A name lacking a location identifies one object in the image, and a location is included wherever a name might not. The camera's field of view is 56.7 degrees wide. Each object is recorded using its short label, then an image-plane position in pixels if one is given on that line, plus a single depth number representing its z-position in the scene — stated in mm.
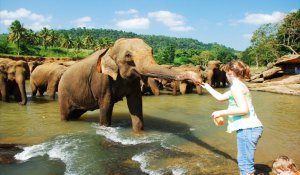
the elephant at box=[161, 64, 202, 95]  15555
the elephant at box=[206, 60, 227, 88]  20608
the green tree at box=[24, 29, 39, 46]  61148
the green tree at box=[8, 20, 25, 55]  57439
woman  3238
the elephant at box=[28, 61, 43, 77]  24411
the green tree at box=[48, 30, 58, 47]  71011
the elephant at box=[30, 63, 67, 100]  13392
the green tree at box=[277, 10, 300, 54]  33259
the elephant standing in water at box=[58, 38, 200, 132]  5475
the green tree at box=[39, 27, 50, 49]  69625
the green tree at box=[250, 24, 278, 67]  36380
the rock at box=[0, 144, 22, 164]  4719
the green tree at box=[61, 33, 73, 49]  73782
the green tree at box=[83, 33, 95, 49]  75589
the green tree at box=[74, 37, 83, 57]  73845
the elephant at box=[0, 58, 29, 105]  11380
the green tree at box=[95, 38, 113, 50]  73204
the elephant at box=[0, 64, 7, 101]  11487
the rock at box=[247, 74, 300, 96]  16815
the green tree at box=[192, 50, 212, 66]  90890
